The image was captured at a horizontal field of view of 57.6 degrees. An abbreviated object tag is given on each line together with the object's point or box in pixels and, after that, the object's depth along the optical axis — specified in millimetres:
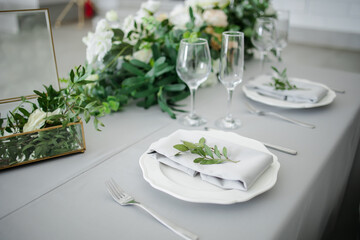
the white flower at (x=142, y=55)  1162
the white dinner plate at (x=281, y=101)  1077
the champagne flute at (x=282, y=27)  1328
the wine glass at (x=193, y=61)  885
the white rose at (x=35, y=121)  757
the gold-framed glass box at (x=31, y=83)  744
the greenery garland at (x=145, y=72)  1095
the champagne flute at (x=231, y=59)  898
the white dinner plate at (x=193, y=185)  621
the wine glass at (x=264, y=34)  1273
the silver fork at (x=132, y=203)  562
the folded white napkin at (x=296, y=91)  1098
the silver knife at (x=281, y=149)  834
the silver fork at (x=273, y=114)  995
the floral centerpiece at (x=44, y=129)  737
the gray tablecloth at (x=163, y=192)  587
